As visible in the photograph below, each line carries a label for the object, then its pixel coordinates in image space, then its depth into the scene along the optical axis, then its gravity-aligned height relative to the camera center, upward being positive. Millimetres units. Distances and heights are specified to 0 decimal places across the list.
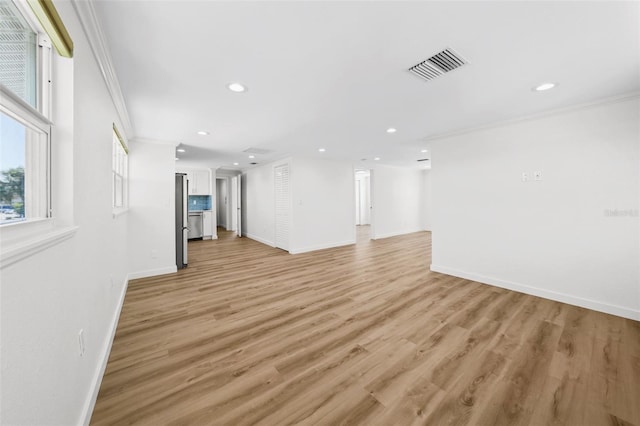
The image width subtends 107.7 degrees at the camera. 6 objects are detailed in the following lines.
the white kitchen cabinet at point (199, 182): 7958 +1057
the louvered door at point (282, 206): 5949 +180
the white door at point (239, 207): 8359 +206
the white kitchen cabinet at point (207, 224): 7879 -383
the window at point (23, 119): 831 +369
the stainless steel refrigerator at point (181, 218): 4480 -102
